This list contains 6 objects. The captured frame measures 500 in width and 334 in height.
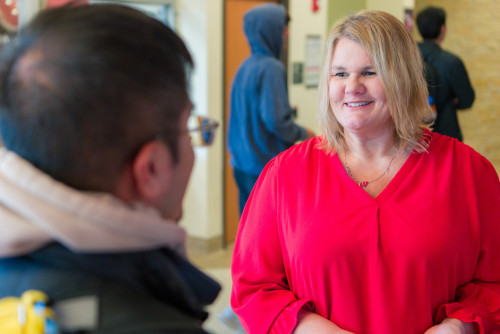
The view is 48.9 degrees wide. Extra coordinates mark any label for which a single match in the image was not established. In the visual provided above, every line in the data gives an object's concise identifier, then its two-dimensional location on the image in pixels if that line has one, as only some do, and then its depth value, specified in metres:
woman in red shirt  1.37
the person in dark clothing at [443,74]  3.69
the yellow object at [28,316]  0.59
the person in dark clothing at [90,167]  0.60
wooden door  4.38
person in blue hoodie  3.26
